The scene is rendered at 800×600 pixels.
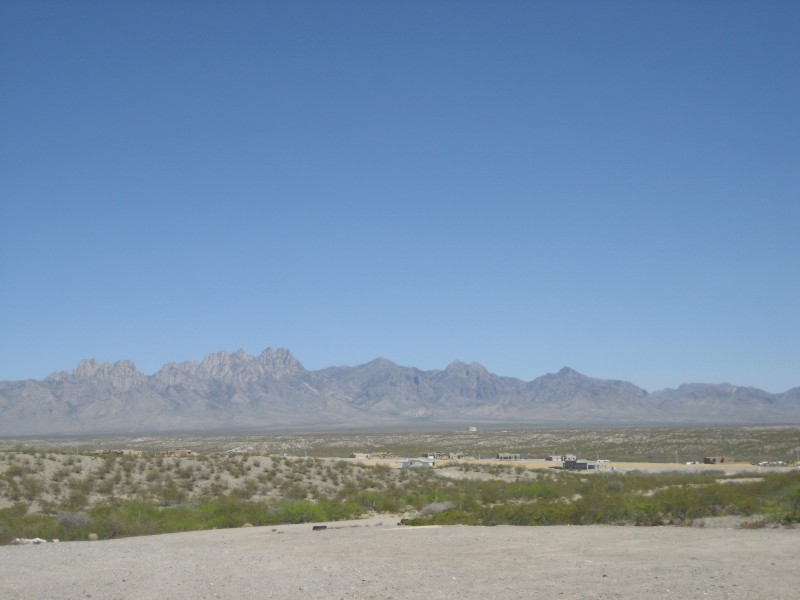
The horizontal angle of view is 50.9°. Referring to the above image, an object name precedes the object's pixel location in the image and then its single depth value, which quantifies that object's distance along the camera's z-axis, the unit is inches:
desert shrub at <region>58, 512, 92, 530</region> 943.0
